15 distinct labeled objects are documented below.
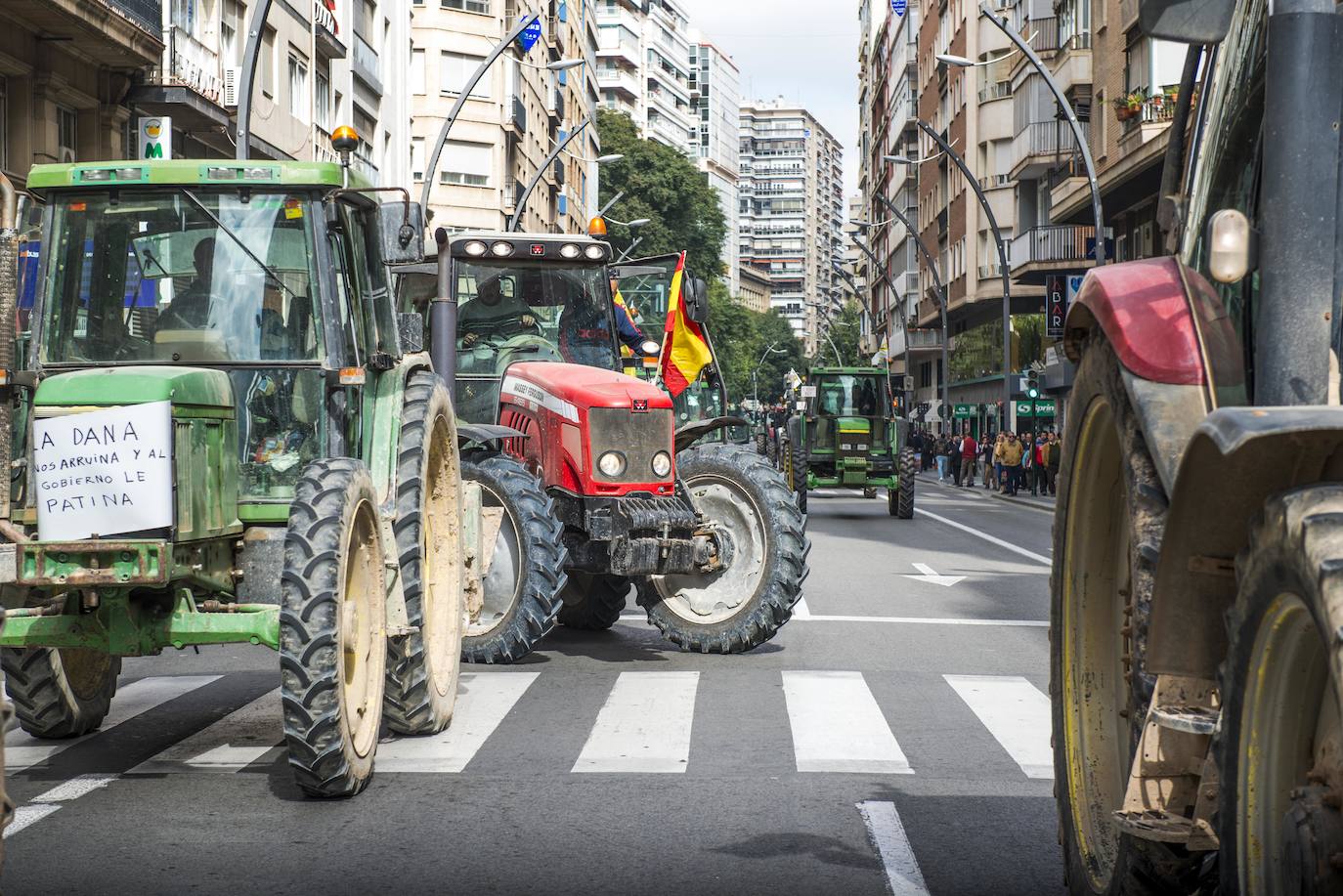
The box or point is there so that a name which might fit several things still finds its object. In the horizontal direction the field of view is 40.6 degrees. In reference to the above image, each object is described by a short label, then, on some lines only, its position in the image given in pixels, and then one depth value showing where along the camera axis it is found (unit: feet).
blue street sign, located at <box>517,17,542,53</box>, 112.69
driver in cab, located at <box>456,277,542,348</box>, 40.24
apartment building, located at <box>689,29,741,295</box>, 603.67
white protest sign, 20.03
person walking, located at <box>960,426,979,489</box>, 164.55
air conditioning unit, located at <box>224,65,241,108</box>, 105.29
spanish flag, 53.57
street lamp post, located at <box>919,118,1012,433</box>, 130.00
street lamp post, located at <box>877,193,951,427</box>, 168.59
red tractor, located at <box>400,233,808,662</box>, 34.58
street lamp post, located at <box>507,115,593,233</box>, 116.88
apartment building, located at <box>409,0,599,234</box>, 200.95
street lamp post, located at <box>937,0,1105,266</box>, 93.15
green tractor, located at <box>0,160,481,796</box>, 20.15
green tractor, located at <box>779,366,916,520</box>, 102.27
